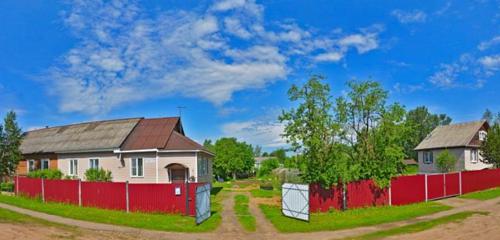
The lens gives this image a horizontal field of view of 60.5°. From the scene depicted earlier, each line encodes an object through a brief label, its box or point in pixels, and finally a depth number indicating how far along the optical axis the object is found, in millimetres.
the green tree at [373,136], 23719
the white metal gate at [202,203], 19209
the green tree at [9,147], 35094
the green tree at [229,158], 76312
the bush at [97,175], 32125
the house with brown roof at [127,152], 31078
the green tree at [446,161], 46438
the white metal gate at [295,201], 20312
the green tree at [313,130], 22812
